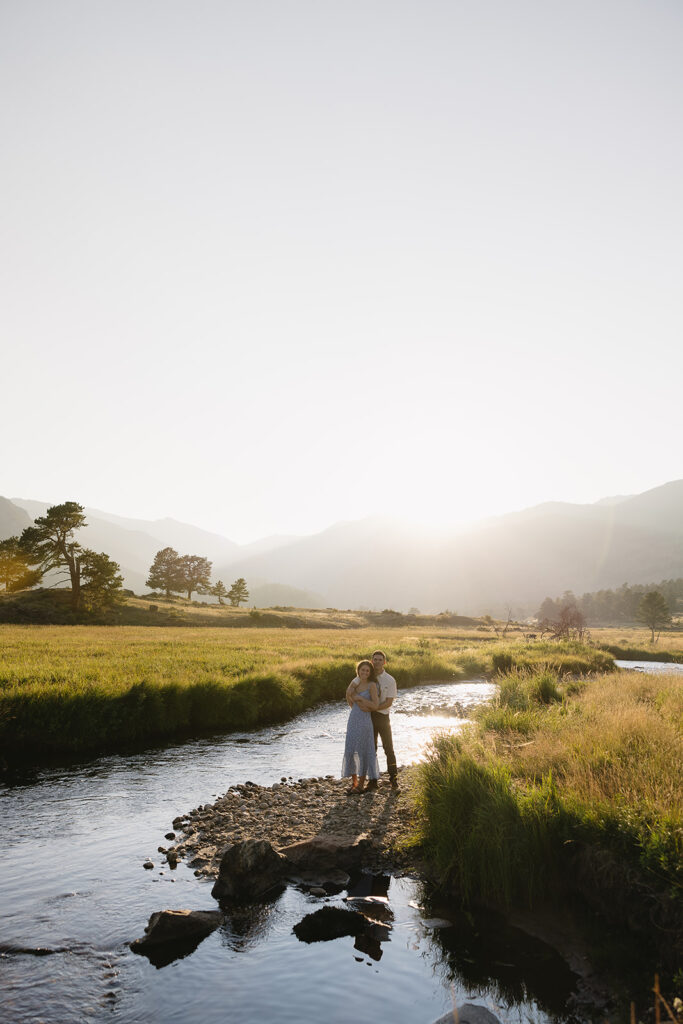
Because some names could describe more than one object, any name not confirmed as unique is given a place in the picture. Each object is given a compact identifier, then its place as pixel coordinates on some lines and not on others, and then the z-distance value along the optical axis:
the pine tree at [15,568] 72.44
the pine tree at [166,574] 127.47
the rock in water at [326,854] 10.93
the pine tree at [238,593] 140.00
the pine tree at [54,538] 68.56
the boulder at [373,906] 9.27
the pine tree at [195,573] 130.38
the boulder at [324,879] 10.35
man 15.75
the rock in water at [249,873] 9.78
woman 15.34
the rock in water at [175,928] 8.34
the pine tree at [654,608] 103.00
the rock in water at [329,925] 8.77
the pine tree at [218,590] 137.91
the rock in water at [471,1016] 6.61
